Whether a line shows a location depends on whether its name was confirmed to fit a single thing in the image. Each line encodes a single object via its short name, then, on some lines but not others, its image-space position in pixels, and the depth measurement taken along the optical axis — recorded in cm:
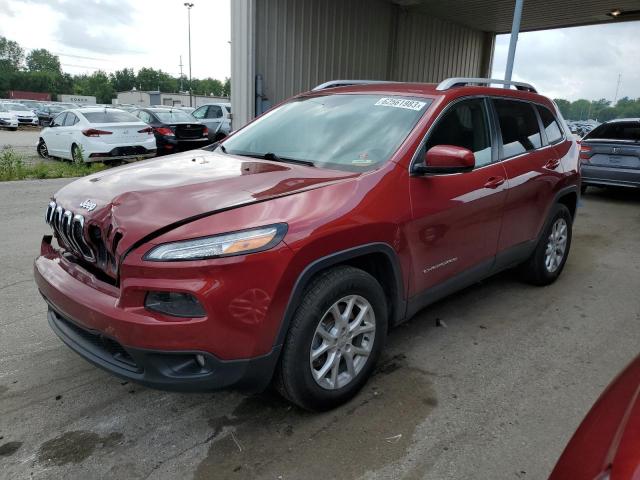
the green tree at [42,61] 13800
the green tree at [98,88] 10794
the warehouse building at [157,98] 7415
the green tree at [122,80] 12266
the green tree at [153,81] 12442
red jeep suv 222
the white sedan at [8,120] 3016
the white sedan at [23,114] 3319
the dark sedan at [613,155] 932
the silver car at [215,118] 1625
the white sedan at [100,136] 1217
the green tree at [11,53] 13012
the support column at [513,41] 904
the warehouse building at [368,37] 1011
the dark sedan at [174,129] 1469
